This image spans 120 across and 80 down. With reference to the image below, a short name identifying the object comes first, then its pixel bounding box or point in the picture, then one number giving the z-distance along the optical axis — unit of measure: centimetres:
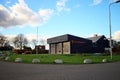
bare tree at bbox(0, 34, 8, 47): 5262
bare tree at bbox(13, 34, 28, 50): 5543
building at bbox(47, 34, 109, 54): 3105
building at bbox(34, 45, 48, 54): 3865
